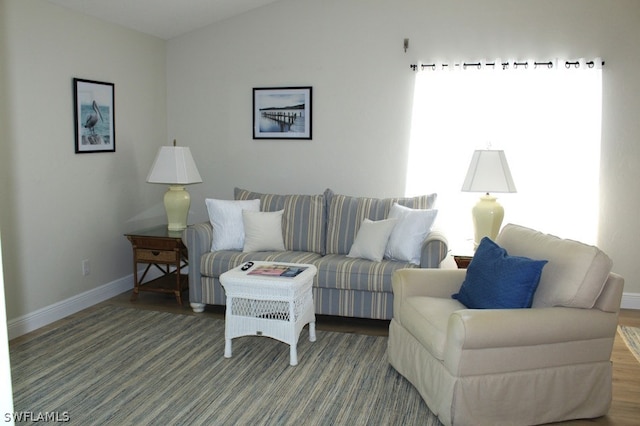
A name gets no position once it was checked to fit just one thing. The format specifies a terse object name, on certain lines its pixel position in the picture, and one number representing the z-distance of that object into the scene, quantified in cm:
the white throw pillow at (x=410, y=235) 422
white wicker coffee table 352
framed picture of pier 529
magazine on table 366
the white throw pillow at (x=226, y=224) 460
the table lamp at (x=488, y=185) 430
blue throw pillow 286
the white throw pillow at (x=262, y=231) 457
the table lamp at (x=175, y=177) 489
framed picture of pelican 443
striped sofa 414
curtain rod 465
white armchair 268
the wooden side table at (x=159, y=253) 470
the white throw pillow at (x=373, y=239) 428
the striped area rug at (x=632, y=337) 385
